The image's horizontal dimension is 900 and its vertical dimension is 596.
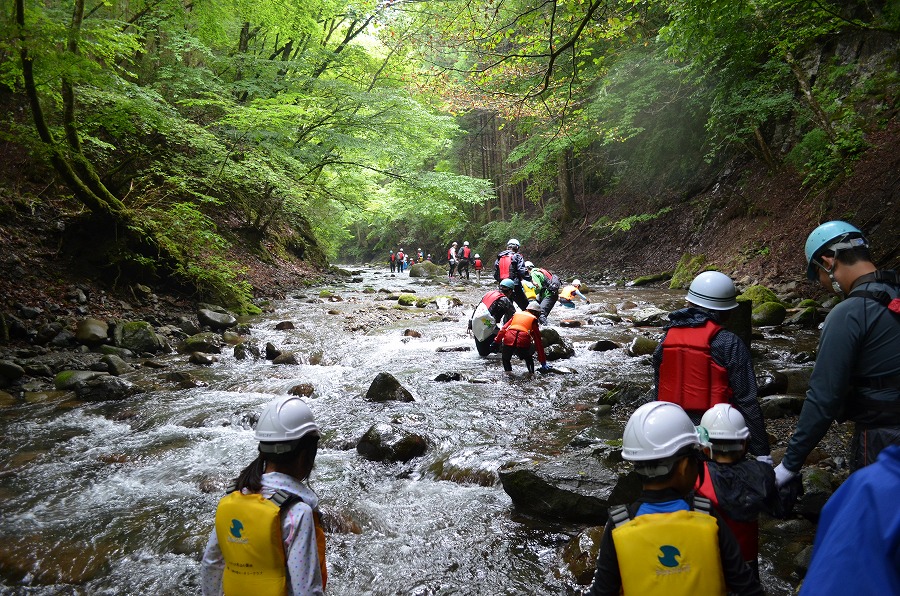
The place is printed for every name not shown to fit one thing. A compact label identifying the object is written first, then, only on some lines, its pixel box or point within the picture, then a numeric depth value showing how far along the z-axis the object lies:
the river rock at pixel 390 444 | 5.55
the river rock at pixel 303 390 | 7.86
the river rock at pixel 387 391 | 7.46
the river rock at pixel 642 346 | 9.43
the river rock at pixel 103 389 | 7.42
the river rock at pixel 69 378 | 7.56
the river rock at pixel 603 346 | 9.91
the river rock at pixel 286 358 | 9.62
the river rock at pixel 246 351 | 9.91
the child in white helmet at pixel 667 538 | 1.78
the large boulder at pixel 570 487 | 3.97
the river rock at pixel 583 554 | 3.42
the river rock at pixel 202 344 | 10.10
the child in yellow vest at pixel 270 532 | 2.12
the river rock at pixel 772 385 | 6.45
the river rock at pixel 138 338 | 9.64
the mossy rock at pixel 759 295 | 11.29
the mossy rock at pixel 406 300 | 17.30
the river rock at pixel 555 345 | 9.67
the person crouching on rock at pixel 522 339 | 8.53
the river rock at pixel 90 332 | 9.20
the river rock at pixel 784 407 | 5.70
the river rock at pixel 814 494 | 3.75
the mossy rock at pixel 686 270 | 16.84
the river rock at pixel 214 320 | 11.77
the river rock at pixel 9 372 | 7.57
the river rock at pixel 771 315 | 10.41
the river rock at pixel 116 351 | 9.16
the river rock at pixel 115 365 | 8.40
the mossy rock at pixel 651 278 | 18.61
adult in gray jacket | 2.40
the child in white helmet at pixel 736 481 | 2.61
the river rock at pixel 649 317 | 11.99
